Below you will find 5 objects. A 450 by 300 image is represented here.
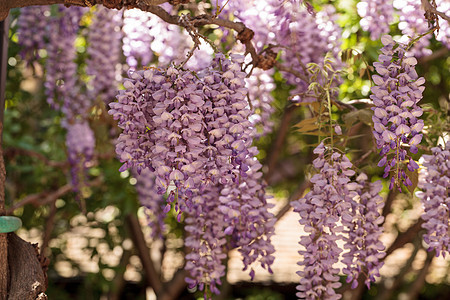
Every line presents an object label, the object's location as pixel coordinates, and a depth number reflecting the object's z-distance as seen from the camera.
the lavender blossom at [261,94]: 2.57
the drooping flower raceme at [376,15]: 2.49
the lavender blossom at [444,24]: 2.39
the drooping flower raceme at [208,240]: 1.75
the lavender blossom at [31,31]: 2.82
